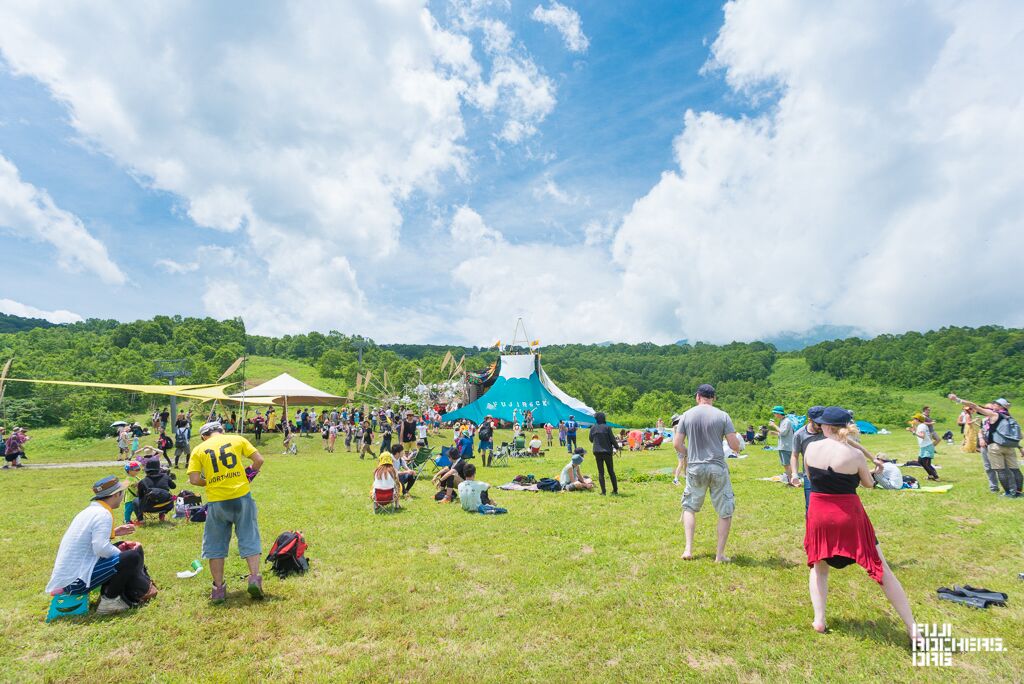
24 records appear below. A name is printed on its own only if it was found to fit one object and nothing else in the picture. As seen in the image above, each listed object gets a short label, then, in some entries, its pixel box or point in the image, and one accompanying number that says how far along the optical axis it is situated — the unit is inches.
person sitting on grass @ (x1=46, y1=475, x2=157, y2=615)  172.2
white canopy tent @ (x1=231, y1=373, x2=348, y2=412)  826.7
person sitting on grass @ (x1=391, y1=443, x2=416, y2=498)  401.7
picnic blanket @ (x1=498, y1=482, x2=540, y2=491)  426.0
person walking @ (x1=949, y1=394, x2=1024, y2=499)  322.0
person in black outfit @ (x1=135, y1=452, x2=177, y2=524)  301.9
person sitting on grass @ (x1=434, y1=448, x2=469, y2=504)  378.6
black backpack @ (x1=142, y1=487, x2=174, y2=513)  301.7
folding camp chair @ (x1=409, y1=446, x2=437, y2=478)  529.7
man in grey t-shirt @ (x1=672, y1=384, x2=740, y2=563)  215.2
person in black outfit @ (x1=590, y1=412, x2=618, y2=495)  363.3
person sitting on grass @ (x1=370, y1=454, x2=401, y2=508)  339.3
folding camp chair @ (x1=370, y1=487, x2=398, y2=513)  339.0
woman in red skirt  141.3
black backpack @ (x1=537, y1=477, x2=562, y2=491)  416.6
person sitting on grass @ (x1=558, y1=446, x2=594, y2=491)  409.4
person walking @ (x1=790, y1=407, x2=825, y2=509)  245.1
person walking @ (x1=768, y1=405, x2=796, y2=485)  385.1
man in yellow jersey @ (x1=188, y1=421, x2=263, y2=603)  188.2
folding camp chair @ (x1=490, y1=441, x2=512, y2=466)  669.3
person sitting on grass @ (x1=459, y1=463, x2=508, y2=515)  337.1
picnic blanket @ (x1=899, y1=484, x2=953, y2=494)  360.3
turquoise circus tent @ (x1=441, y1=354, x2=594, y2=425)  1106.1
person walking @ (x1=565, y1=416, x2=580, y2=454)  798.8
